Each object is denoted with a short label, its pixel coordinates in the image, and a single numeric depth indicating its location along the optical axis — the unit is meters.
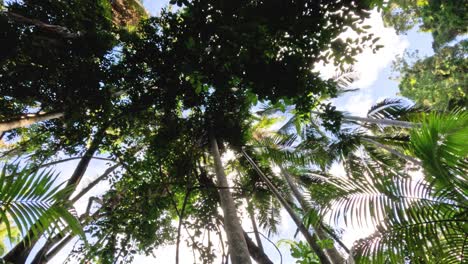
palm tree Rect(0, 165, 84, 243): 1.90
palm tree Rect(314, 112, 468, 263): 3.23
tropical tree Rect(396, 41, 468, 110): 10.71
